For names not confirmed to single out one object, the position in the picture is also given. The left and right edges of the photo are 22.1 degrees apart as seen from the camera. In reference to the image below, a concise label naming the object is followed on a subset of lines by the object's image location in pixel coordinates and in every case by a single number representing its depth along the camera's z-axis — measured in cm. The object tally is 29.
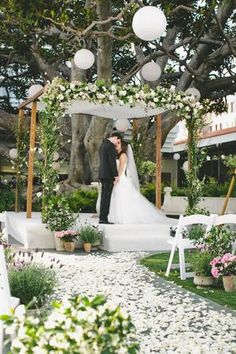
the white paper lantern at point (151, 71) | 1278
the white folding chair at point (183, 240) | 790
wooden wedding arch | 1215
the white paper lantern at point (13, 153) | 1851
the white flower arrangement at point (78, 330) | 223
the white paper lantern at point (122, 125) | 1540
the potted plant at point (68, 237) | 1064
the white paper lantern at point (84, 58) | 1167
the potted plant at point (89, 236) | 1086
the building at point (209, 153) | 2369
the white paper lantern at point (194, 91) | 1484
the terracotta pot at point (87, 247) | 1071
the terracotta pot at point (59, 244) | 1079
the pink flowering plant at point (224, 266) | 705
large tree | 1295
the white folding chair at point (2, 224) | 781
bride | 1227
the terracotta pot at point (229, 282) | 703
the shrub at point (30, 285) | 546
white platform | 1102
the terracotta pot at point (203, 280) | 736
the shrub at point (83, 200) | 1595
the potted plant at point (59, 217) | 1106
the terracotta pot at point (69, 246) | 1064
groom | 1199
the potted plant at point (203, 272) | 737
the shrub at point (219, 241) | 751
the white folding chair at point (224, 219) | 751
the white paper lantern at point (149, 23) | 895
